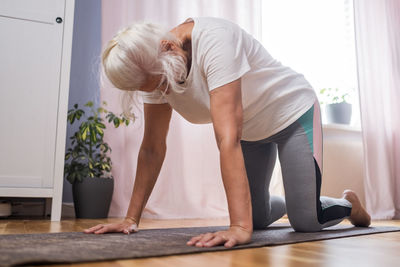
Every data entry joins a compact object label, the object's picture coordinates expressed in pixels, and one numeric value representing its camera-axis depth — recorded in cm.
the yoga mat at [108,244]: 72
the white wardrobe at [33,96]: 192
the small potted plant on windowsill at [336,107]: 298
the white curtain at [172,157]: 235
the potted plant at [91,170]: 213
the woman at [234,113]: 99
